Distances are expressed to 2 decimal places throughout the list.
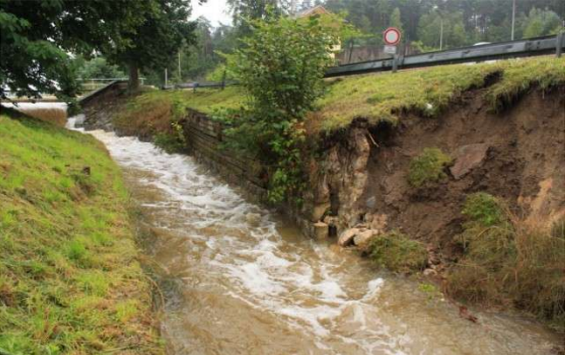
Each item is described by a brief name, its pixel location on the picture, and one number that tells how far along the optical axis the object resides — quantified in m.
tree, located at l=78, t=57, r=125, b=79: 38.34
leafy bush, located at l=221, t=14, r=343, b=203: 7.77
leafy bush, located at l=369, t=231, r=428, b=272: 5.63
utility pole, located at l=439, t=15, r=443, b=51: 54.35
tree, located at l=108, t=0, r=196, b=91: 21.34
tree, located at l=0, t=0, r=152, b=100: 9.75
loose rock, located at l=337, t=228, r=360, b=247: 6.47
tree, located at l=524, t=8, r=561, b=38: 42.19
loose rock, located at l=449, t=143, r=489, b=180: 6.08
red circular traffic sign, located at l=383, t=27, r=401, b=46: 9.85
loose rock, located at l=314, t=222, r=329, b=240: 7.01
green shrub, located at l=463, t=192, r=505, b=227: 5.38
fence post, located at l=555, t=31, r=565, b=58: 6.65
